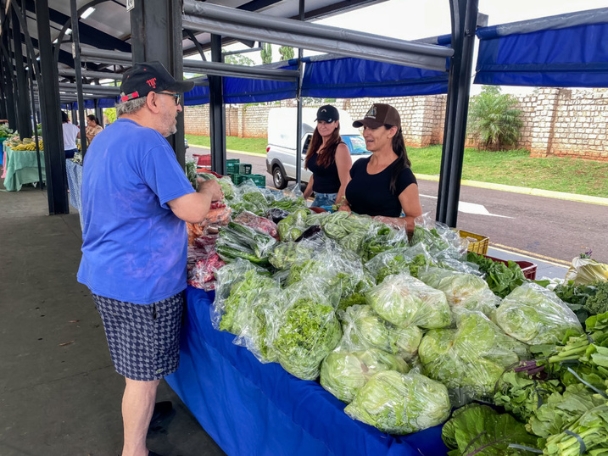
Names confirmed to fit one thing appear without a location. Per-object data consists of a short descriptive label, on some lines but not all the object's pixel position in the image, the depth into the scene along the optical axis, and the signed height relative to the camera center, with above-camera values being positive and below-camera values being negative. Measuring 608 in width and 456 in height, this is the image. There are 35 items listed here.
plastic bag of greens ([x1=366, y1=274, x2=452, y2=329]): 1.51 -0.59
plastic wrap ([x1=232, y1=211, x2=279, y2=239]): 2.61 -0.56
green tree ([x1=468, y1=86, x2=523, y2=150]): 17.19 +0.55
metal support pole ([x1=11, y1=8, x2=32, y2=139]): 10.50 +0.86
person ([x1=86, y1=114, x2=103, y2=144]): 9.61 -0.05
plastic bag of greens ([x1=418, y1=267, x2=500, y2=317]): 1.62 -0.59
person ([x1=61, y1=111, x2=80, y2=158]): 11.07 -0.35
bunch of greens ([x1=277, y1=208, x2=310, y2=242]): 2.51 -0.55
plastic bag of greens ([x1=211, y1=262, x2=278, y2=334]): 1.90 -0.73
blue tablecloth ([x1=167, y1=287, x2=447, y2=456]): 1.30 -1.05
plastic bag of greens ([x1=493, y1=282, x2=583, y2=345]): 1.40 -0.58
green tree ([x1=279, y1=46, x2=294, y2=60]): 27.58 +4.87
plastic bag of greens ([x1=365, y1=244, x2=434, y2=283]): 1.94 -0.57
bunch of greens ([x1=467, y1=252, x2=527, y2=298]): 1.99 -0.65
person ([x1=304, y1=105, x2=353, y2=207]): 3.88 -0.27
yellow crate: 3.25 -0.81
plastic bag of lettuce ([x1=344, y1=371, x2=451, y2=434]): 1.28 -0.78
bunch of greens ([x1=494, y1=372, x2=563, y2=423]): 1.19 -0.70
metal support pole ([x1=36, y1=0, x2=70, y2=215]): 7.61 +0.05
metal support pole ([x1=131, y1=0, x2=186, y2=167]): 2.48 +0.52
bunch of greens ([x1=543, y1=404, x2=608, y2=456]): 0.94 -0.63
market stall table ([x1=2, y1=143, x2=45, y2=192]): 11.02 -1.13
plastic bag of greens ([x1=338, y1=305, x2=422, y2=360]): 1.51 -0.69
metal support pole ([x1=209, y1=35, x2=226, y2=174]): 8.12 +0.22
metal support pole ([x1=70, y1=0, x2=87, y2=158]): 4.66 +0.74
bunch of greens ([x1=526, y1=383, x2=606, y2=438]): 1.05 -0.65
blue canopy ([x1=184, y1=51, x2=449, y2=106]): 4.52 +0.58
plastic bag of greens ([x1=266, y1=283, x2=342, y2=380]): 1.53 -0.71
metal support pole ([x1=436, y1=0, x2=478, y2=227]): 4.06 +0.26
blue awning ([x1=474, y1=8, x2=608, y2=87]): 3.18 +0.66
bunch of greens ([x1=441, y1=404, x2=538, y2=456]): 1.13 -0.79
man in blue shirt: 1.87 -0.46
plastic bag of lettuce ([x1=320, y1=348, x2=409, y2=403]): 1.42 -0.76
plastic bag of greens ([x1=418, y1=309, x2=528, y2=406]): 1.34 -0.69
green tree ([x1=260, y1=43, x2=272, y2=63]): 34.34 +5.68
